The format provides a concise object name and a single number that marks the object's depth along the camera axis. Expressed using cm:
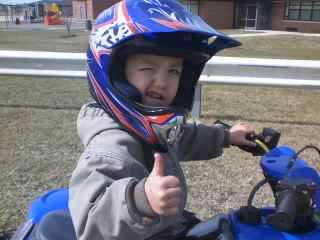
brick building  3650
